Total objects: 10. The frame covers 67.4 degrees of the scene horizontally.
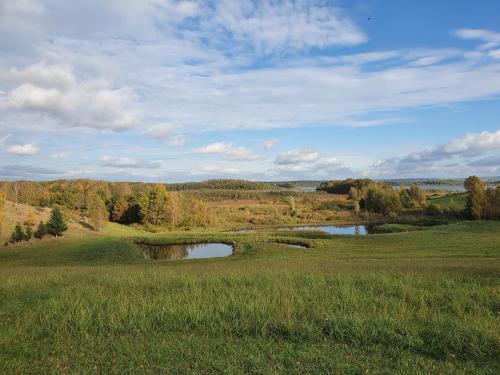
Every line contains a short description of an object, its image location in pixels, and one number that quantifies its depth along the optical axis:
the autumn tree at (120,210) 103.62
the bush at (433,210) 102.74
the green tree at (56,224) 61.47
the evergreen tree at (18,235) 55.25
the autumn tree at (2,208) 57.18
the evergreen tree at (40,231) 59.28
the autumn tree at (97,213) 79.38
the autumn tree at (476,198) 87.75
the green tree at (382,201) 118.75
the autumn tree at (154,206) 98.25
